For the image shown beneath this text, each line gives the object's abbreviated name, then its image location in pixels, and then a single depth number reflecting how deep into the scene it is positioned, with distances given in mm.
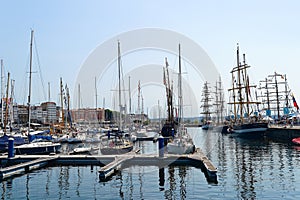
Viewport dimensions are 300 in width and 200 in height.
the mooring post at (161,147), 31344
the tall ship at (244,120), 76062
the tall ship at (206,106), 141850
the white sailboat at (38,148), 38916
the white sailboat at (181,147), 34062
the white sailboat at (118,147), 34884
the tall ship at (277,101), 96375
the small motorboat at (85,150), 39656
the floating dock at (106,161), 27844
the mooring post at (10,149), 33059
